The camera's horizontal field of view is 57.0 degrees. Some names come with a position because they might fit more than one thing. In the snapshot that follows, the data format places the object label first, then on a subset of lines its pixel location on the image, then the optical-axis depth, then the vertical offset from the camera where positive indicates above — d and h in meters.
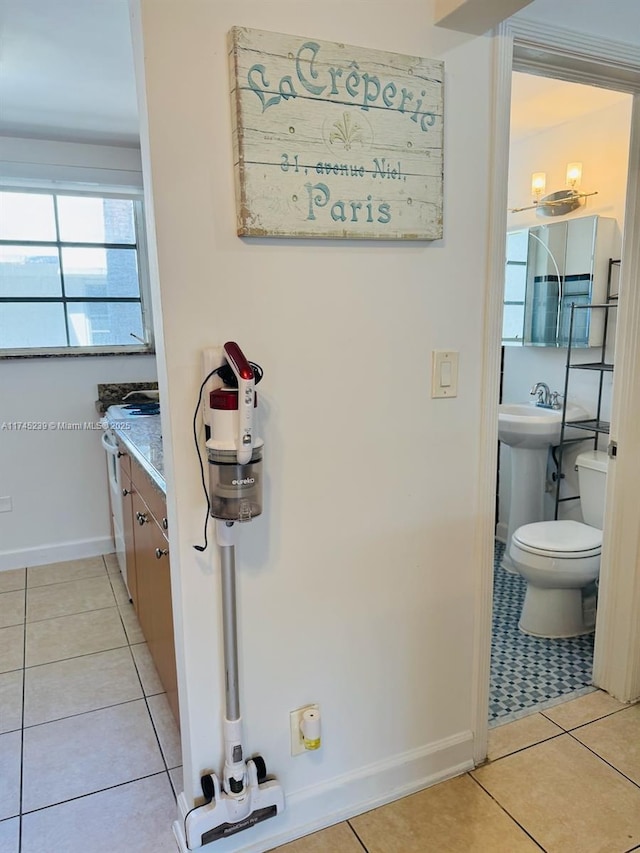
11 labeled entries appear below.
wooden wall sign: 1.24 +0.41
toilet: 2.48 -1.03
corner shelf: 2.82 -0.21
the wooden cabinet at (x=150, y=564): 1.83 -0.84
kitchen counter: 1.94 -0.46
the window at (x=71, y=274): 3.22 +0.30
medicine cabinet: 2.95 +0.24
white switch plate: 1.57 -0.13
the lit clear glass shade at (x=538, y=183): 3.19 +0.75
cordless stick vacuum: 1.22 -0.48
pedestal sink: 2.99 -0.64
